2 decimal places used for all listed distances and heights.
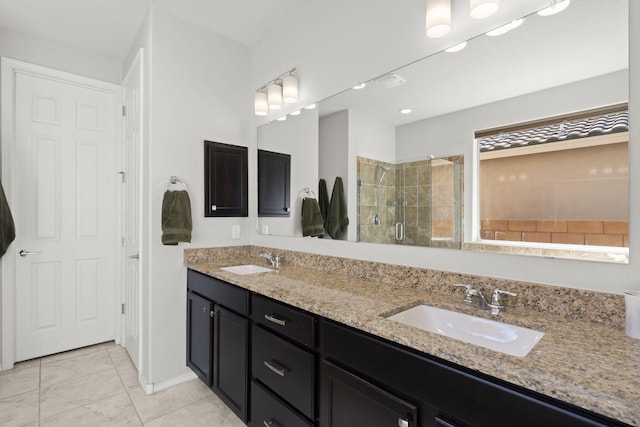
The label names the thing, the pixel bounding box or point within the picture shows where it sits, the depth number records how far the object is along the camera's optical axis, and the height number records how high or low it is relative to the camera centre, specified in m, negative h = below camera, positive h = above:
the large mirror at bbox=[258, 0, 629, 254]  1.14 +0.51
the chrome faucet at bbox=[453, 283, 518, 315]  1.26 -0.35
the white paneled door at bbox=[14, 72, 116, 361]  2.67 -0.01
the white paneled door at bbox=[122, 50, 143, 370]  2.48 +0.07
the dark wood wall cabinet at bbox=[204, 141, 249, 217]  2.51 +0.27
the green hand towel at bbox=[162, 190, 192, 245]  2.24 -0.03
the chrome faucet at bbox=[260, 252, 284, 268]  2.36 -0.33
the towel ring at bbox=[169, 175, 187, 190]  2.33 +0.24
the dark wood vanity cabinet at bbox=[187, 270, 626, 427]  0.82 -0.58
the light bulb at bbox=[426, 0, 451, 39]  1.42 +0.86
